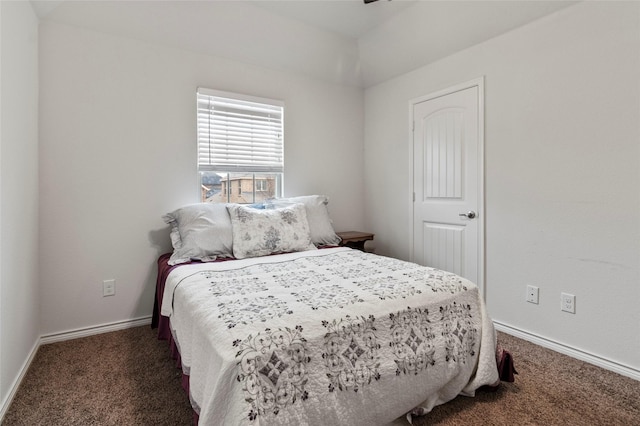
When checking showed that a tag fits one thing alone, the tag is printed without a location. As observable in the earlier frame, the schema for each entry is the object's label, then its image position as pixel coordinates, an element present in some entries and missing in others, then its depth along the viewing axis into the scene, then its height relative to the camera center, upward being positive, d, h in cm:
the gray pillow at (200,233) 238 -20
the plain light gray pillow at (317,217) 292 -10
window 299 +58
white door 278 +23
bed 110 -54
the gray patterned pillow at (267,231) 248 -19
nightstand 333 -33
